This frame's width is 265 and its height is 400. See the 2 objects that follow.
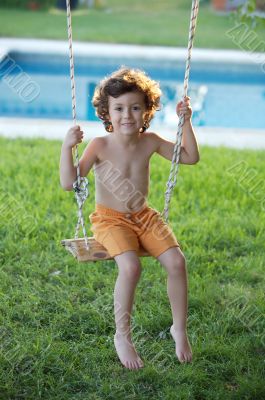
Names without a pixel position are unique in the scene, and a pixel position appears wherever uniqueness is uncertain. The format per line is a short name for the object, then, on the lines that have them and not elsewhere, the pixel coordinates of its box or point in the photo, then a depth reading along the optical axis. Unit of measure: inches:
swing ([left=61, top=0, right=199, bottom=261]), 104.5
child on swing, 106.5
